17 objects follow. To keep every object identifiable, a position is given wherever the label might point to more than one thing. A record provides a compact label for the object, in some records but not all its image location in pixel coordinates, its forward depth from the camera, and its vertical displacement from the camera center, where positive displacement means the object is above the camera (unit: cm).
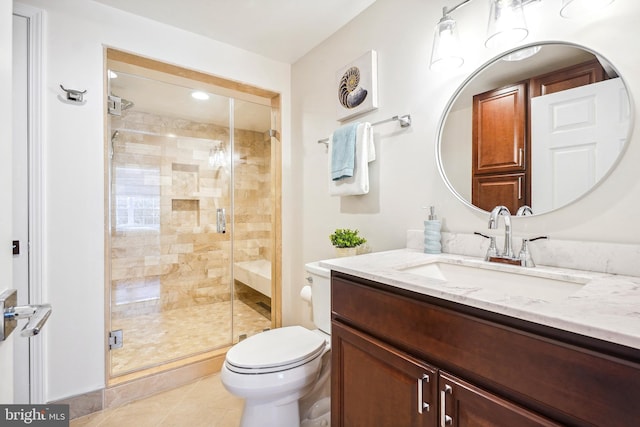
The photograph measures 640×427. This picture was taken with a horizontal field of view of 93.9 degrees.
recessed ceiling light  243 +99
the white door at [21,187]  147 +14
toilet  125 -67
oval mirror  96 +31
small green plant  166 -14
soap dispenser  132 -10
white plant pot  166 -21
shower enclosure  224 +1
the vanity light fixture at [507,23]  107 +70
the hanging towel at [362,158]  164 +31
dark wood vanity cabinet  51 -34
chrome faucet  110 -5
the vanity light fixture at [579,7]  94 +67
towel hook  159 +65
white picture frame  168 +76
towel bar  151 +49
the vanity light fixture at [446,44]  125 +72
